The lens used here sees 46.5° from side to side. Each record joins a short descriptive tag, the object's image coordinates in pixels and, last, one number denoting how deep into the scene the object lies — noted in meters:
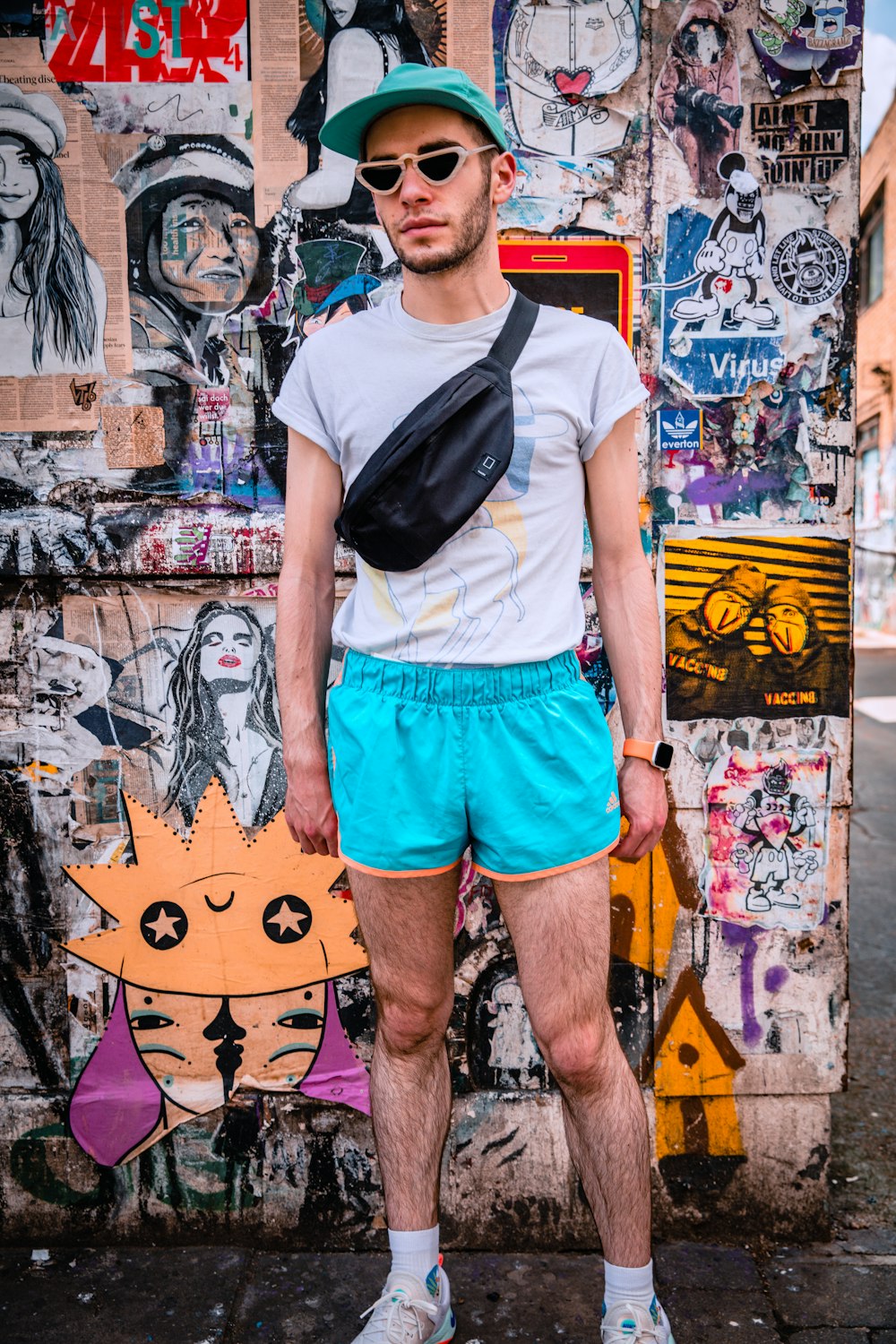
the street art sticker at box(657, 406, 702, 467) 2.35
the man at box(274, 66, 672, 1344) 1.80
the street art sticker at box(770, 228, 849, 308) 2.30
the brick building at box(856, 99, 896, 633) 17.17
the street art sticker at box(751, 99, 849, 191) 2.27
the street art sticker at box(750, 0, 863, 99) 2.25
